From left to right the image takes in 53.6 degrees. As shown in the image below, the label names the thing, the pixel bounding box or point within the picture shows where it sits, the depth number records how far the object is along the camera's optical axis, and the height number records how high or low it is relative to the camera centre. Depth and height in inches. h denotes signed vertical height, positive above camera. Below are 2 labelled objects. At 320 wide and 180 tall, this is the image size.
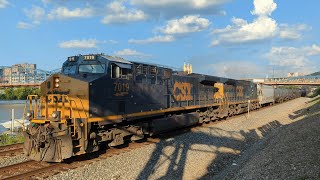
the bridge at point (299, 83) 3483.8 +106.0
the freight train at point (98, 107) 387.9 -20.1
